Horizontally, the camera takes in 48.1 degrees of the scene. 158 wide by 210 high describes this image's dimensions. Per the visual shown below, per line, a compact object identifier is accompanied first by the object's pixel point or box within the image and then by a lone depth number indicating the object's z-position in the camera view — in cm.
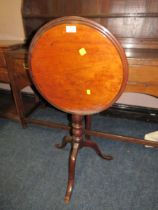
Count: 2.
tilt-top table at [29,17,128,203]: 81
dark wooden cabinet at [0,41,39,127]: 157
